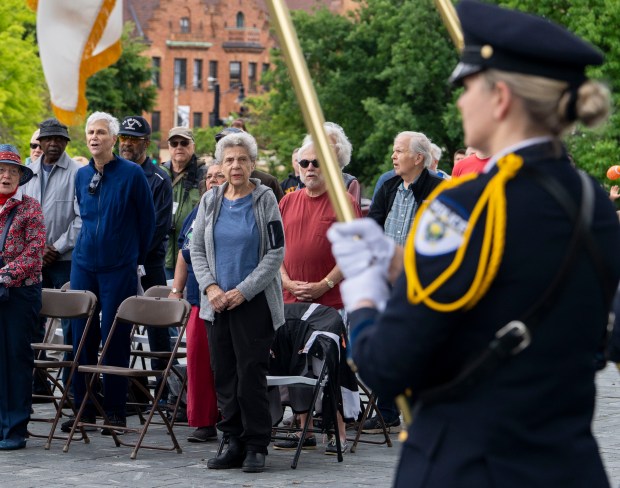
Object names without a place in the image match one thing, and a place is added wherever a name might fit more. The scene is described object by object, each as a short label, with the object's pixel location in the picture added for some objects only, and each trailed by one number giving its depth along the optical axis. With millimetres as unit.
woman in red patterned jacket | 14561
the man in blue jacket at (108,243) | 15749
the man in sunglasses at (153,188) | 18353
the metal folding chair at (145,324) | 14283
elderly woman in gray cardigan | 13241
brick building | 150896
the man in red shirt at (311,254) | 14392
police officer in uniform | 4361
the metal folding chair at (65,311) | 15191
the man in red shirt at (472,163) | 12810
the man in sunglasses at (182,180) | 19322
